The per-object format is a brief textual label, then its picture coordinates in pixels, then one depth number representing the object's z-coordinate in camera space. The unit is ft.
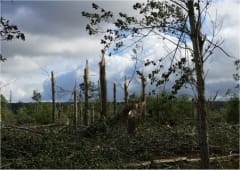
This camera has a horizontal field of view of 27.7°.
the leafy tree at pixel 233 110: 105.78
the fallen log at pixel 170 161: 39.52
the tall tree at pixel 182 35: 28.44
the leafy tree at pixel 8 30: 27.16
